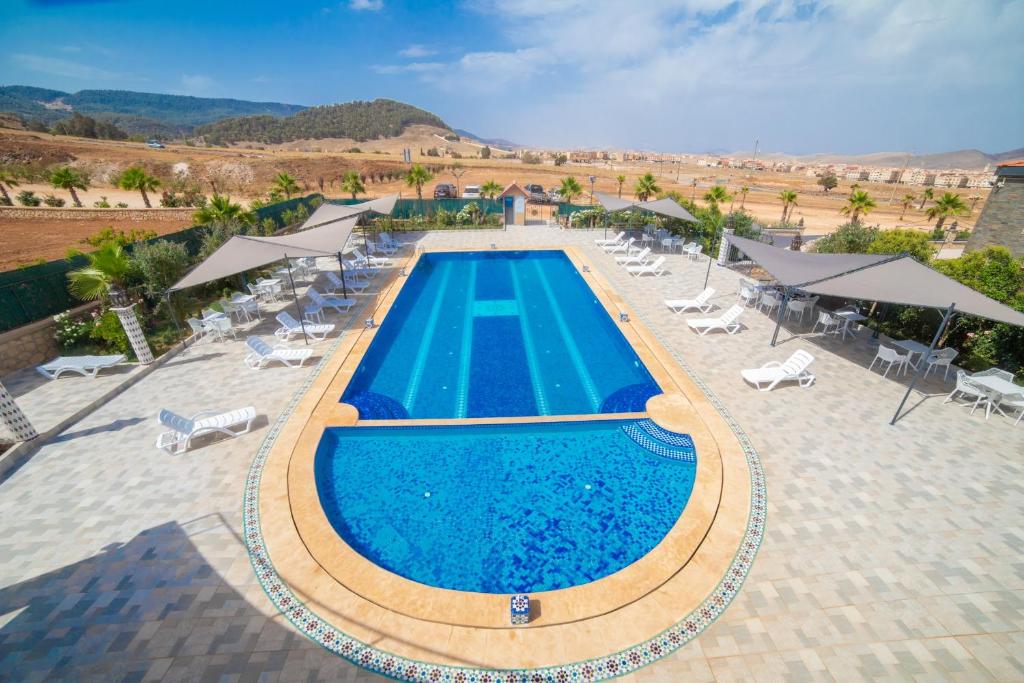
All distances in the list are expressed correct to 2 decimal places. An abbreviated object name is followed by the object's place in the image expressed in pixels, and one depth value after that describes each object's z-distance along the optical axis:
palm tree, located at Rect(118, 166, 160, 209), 24.78
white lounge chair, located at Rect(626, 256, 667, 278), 15.38
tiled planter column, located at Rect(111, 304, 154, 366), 8.88
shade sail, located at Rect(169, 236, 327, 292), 9.55
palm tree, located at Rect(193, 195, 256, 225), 15.95
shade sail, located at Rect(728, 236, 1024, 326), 7.35
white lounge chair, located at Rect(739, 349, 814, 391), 8.48
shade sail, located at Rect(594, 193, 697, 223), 16.33
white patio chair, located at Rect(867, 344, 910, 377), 8.65
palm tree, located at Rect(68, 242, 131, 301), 9.20
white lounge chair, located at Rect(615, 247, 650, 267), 16.55
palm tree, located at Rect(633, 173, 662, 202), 23.88
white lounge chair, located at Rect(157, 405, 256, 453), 6.71
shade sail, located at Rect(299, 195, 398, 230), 15.58
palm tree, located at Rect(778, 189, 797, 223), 29.53
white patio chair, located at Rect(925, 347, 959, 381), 8.63
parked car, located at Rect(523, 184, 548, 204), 33.71
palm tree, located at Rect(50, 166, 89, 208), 26.02
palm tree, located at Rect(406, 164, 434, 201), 27.33
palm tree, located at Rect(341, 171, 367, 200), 28.62
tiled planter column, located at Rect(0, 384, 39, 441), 6.45
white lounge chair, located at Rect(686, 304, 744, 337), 10.97
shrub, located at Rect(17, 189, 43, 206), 25.23
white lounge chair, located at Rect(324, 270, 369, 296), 13.98
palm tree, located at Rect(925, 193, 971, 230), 27.20
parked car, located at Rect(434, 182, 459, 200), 35.36
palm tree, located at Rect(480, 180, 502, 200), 26.83
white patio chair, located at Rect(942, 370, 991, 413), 7.66
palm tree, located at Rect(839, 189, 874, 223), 25.80
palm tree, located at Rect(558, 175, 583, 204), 26.74
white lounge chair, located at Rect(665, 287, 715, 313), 12.05
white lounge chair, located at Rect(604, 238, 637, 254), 18.64
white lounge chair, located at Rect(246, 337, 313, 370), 9.20
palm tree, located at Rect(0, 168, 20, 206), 28.10
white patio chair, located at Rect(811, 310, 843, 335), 10.77
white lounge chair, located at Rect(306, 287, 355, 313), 12.13
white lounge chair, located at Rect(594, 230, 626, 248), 19.41
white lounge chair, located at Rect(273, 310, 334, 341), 10.59
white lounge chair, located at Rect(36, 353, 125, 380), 8.84
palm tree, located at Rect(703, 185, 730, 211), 23.56
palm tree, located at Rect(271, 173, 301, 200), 25.86
